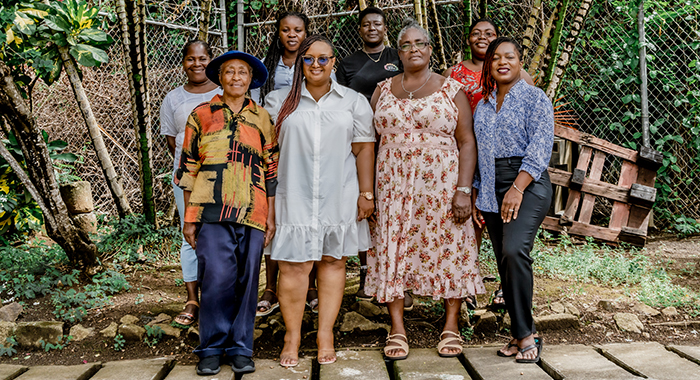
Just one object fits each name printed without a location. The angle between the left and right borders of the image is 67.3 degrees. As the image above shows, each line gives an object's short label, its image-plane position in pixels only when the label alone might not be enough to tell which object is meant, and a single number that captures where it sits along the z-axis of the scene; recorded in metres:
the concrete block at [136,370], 2.79
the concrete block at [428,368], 2.72
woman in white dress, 2.87
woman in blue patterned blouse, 2.80
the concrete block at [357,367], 2.74
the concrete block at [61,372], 2.82
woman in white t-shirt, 3.44
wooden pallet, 5.48
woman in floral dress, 2.95
